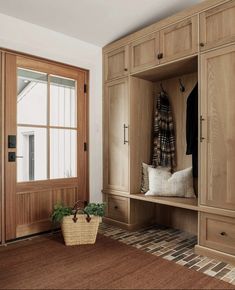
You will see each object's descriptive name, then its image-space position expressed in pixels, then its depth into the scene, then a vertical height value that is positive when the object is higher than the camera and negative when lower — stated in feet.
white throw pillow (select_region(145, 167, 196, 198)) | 8.87 -1.40
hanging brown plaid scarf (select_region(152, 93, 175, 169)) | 9.72 +0.31
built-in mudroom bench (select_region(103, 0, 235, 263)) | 6.89 +0.99
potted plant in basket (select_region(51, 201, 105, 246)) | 8.04 -2.52
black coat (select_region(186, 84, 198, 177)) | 8.54 +0.60
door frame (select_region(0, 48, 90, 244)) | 8.29 +0.32
